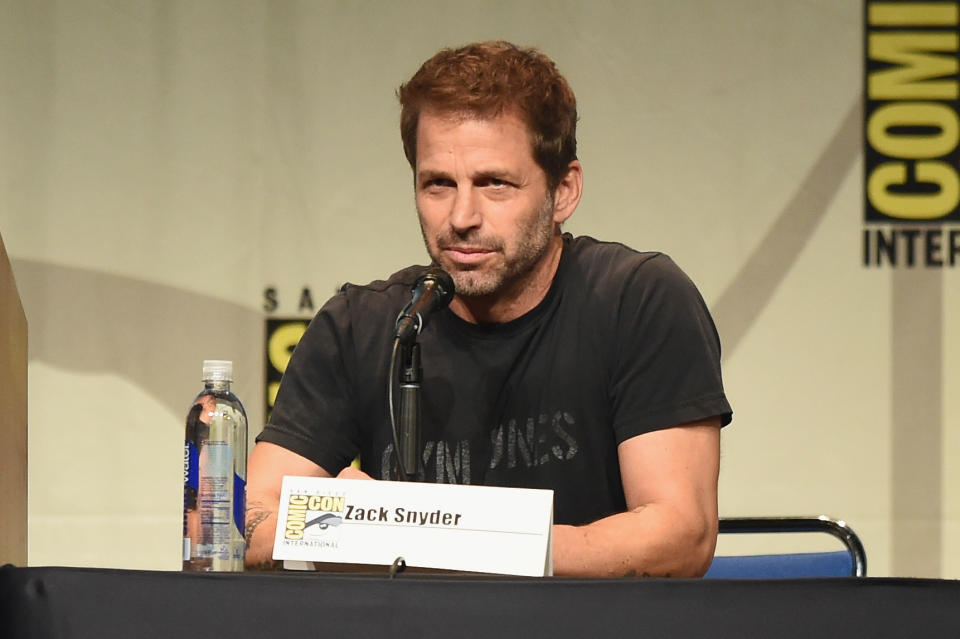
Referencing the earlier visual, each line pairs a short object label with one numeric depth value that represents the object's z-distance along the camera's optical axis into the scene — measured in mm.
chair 8220
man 7930
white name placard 7316
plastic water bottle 7462
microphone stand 7593
